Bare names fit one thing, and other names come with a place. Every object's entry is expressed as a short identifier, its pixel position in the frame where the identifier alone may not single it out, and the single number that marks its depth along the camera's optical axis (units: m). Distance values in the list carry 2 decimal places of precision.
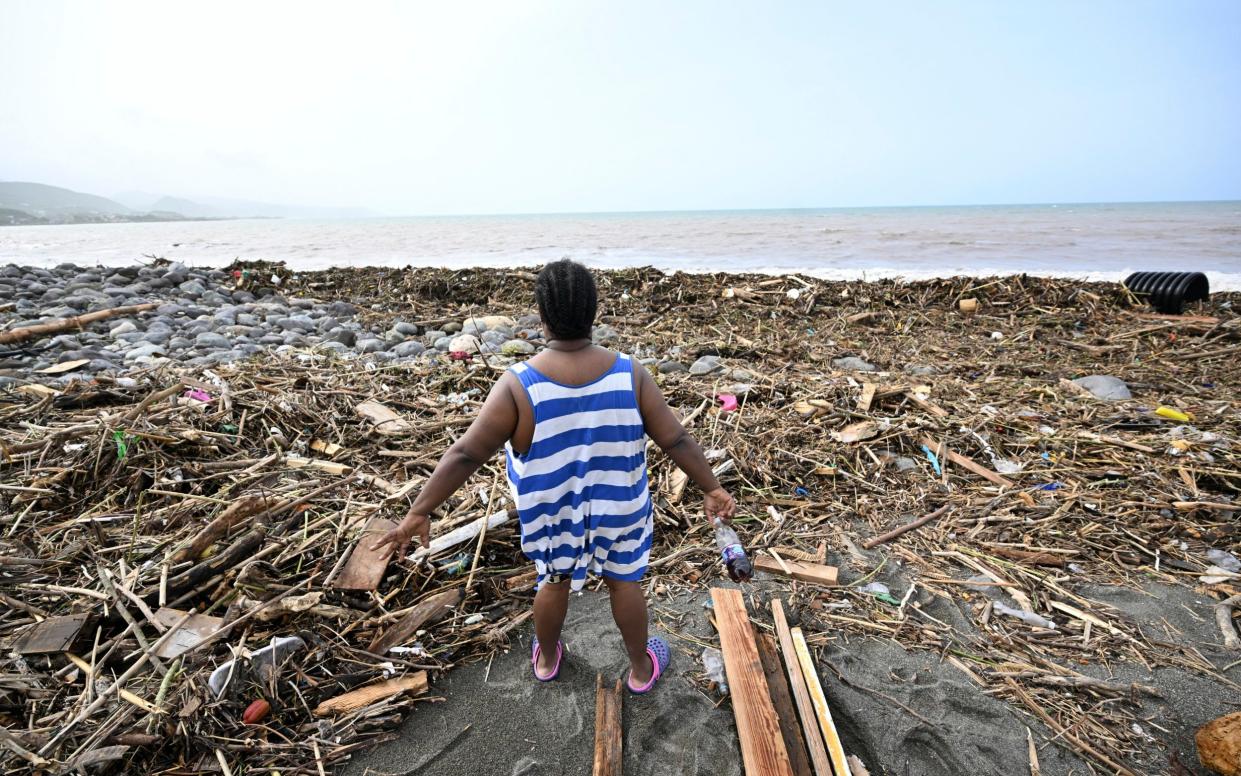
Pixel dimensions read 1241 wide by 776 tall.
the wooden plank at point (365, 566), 2.76
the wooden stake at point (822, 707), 2.03
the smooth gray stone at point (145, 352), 6.60
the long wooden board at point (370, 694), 2.24
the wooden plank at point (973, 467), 3.99
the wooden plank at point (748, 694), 2.02
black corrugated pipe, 8.95
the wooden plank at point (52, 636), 2.29
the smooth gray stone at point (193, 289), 10.88
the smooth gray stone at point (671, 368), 6.41
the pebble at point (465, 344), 6.83
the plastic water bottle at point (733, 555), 2.96
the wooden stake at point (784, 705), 2.07
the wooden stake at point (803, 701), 2.04
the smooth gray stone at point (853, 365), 6.78
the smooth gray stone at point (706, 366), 6.39
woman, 1.93
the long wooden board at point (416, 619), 2.53
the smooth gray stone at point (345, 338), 7.77
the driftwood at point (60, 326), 6.70
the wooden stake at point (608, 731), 2.06
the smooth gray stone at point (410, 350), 7.11
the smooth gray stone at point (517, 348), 6.97
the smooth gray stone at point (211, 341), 7.27
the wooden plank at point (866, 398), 5.03
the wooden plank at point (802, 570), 3.05
